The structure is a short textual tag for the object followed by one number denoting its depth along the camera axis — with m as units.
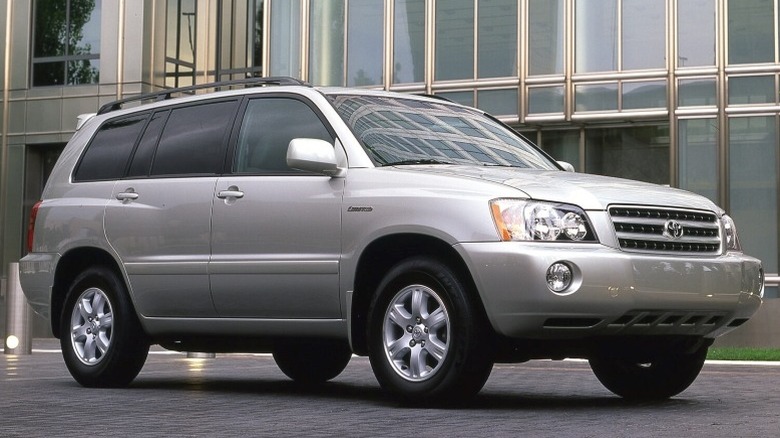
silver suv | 11.62
